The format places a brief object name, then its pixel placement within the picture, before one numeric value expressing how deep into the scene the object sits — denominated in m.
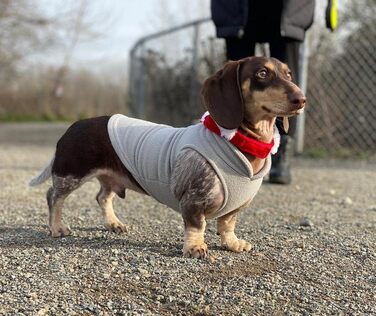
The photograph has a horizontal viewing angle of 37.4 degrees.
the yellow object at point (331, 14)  4.64
